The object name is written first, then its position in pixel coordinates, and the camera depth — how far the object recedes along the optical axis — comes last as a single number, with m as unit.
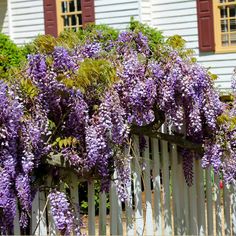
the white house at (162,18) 12.72
